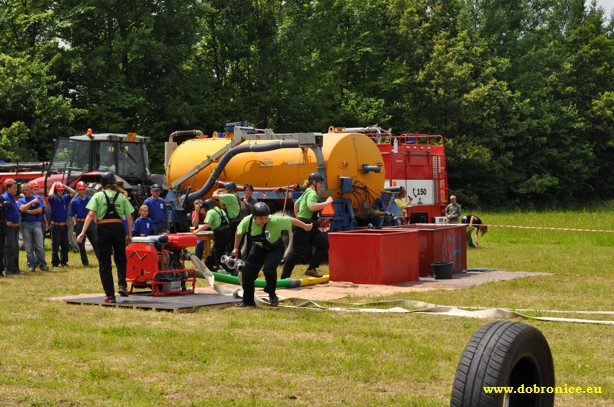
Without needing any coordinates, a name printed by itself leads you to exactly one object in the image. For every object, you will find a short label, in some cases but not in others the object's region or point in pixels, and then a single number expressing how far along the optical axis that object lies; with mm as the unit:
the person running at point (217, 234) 18156
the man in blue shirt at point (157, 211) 20875
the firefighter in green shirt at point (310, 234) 17172
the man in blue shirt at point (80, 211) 21009
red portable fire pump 15000
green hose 16609
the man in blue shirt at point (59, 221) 20609
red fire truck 26797
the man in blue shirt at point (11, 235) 19094
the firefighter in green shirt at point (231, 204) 18844
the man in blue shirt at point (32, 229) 19797
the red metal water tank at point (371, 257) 17516
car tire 5666
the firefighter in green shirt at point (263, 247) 13607
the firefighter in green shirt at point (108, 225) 14000
